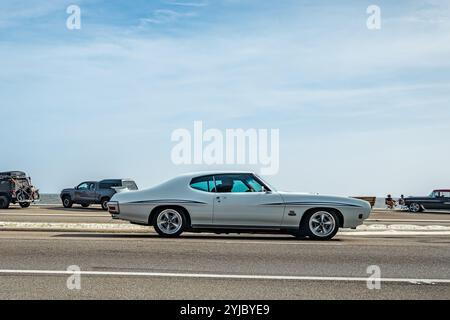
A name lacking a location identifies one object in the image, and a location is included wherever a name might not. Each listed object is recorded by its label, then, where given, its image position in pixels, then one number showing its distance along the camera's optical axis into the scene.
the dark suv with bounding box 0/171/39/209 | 35.00
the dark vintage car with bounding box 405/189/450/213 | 40.59
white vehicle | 13.33
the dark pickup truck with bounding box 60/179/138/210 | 35.63
